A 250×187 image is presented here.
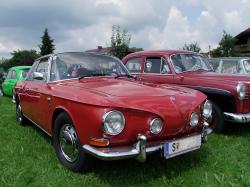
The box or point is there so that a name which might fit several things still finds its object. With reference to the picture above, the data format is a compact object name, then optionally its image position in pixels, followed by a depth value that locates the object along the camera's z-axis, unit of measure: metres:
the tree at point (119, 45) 26.86
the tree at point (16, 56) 67.12
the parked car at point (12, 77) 12.87
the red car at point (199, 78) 6.09
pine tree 64.44
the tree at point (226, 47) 27.66
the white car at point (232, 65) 10.29
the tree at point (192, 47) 33.89
